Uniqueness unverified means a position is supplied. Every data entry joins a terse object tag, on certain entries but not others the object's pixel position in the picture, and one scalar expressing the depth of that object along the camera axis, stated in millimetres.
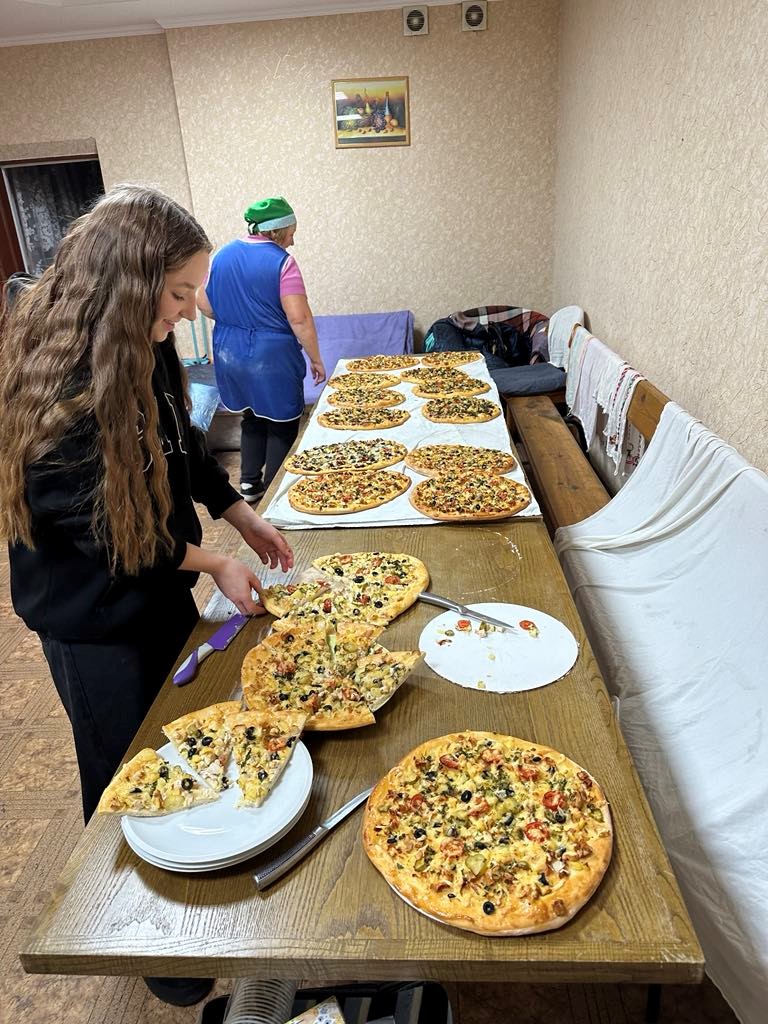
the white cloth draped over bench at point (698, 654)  1115
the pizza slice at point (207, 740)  934
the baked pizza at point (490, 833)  778
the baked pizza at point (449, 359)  3637
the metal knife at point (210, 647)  1192
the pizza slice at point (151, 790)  871
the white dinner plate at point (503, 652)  1157
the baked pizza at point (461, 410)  2664
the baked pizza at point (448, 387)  3031
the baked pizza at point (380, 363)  3660
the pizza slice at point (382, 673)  1080
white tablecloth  1844
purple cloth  5277
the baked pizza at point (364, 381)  3273
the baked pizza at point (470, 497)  1792
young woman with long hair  1050
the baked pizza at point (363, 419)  2660
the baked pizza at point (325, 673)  1057
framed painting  4871
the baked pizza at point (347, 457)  2253
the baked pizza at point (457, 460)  2156
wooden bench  2518
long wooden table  737
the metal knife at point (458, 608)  1295
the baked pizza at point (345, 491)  1903
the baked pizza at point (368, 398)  2916
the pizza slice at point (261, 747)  907
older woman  3236
